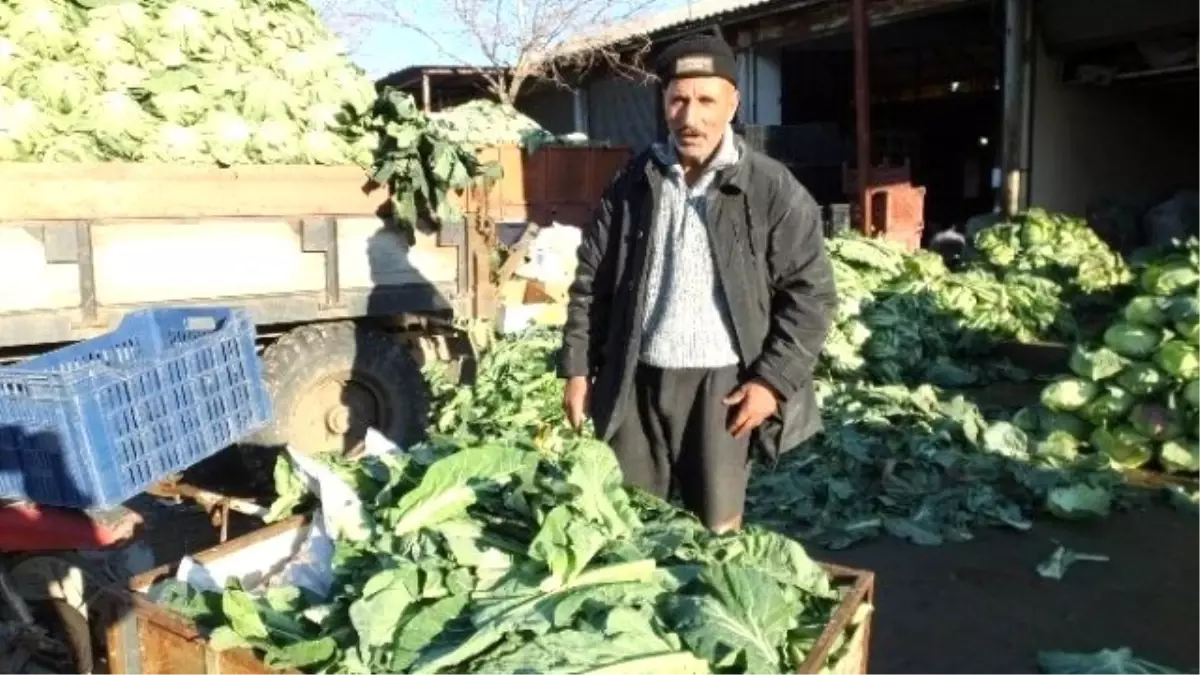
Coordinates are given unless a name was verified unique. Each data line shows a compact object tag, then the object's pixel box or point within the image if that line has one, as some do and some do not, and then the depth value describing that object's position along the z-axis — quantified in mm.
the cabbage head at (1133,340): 6250
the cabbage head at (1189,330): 5949
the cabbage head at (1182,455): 6004
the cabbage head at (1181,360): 5949
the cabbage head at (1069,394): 6461
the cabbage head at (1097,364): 6332
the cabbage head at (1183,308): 6027
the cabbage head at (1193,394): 5879
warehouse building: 12297
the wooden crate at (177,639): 2127
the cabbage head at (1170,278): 6305
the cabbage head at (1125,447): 6246
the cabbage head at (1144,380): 6109
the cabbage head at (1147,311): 6277
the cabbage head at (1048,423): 6531
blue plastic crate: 3215
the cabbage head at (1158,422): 6090
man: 3123
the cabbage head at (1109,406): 6309
